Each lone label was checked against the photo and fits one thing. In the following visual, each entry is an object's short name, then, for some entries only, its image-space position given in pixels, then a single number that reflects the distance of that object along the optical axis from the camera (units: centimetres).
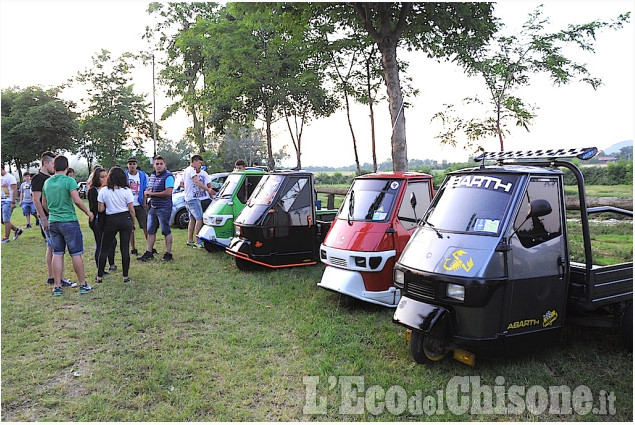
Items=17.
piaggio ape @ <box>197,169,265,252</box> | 945
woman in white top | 735
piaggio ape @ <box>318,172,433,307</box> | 561
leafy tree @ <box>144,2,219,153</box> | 2530
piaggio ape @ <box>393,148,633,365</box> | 392
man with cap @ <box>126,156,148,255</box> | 963
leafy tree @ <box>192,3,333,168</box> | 1534
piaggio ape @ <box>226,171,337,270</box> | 777
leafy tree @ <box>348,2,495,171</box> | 896
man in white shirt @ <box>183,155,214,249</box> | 1008
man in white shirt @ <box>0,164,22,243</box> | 1146
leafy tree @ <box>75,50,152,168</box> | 3841
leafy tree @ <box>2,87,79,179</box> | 3606
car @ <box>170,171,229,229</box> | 1377
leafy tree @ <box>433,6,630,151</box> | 952
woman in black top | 805
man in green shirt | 659
